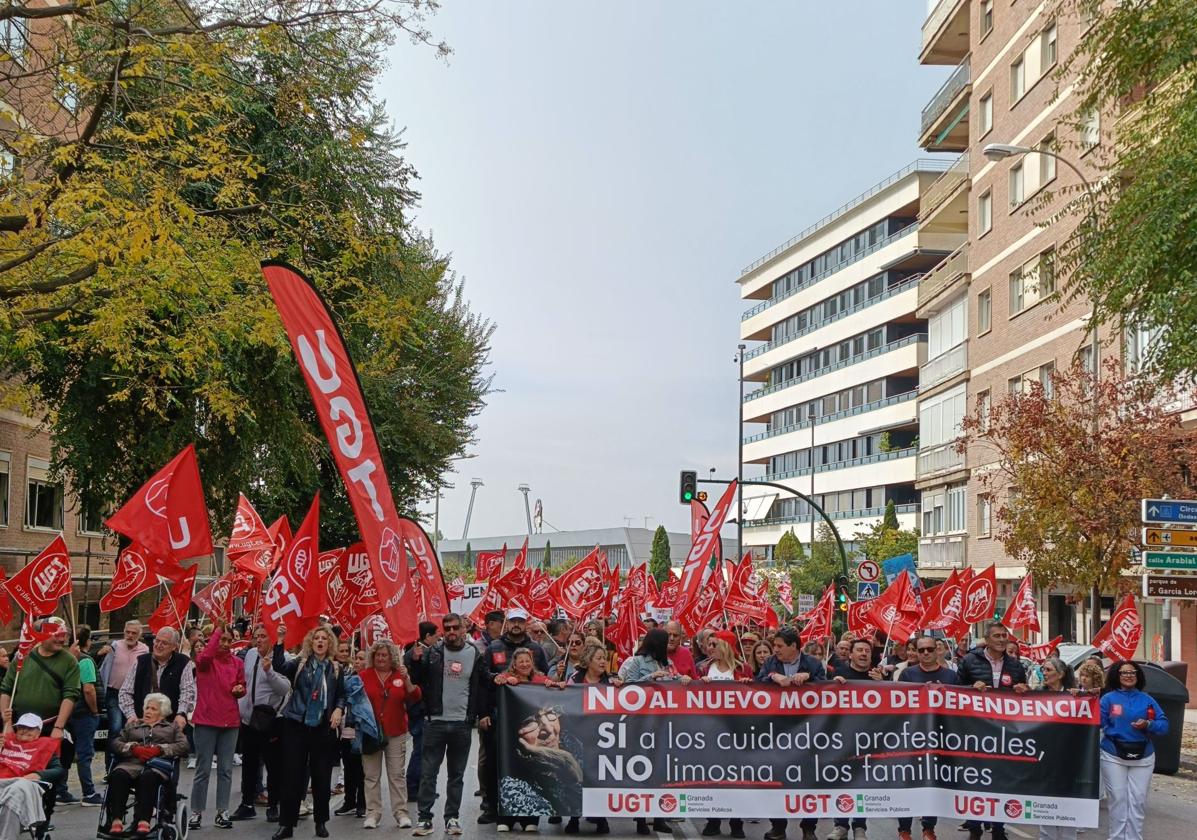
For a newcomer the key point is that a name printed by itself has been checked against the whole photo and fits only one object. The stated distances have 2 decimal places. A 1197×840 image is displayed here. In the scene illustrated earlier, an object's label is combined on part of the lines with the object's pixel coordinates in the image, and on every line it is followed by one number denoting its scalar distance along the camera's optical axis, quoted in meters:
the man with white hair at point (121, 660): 14.42
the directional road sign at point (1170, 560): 19.47
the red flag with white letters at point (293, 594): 13.36
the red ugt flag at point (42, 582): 16.59
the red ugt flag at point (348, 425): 11.04
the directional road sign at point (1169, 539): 19.45
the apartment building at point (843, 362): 67.75
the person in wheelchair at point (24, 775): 9.83
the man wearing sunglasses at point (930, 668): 12.01
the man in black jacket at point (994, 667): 12.16
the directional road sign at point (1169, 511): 19.11
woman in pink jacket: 12.28
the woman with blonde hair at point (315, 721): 11.80
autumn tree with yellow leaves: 15.73
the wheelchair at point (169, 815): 10.55
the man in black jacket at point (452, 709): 12.02
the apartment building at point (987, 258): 36.00
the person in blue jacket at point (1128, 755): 11.10
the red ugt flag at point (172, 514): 15.02
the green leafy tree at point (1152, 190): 15.08
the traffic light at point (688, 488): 33.38
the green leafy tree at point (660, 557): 90.25
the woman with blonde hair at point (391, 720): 12.48
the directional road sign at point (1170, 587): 19.88
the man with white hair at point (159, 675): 12.56
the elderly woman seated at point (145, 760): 10.38
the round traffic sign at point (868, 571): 30.61
